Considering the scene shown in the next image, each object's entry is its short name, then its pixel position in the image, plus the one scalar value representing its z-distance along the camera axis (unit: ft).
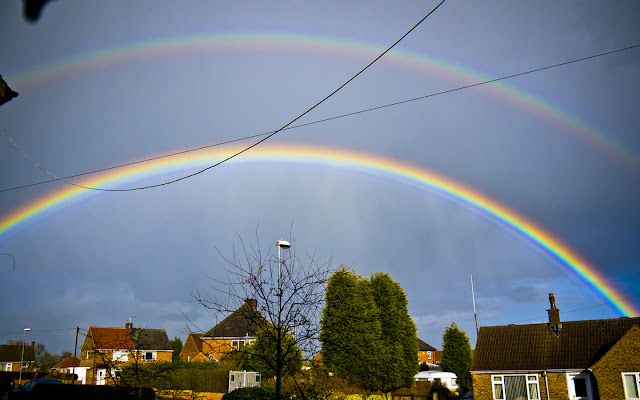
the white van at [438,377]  166.20
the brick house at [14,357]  272.51
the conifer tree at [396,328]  117.50
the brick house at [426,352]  324.19
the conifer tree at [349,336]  101.60
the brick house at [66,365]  255.29
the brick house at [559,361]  86.38
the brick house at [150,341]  206.69
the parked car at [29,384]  94.37
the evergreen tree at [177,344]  304.42
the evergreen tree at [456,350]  166.61
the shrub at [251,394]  46.21
